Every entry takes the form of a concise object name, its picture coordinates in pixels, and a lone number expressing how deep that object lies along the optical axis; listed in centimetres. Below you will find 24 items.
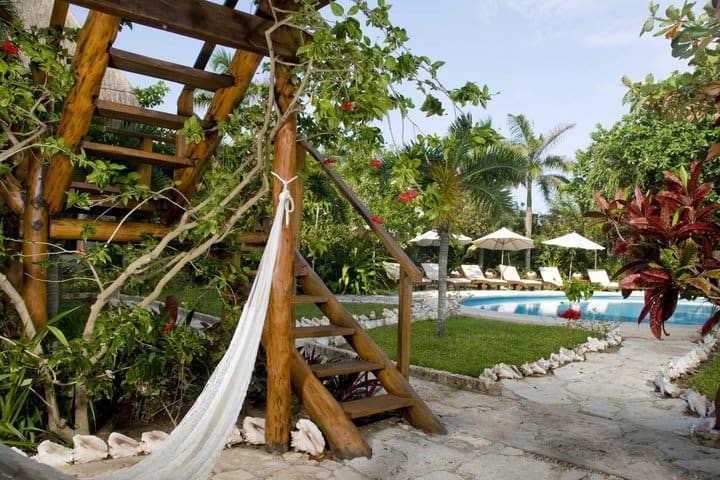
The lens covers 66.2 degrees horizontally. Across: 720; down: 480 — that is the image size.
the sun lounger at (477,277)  1422
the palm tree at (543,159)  1970
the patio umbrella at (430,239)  1452
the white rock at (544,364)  471
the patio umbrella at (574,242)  1492
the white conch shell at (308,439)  278
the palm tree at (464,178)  600
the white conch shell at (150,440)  267
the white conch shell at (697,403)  349
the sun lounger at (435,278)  1345
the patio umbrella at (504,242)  1474
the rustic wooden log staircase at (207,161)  263
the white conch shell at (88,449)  253
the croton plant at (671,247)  161
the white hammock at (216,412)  198
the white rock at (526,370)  455
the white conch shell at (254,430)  289
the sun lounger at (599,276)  1474
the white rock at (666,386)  397
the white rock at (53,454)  246
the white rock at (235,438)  288
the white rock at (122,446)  261
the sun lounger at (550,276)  1507
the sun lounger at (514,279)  1484
